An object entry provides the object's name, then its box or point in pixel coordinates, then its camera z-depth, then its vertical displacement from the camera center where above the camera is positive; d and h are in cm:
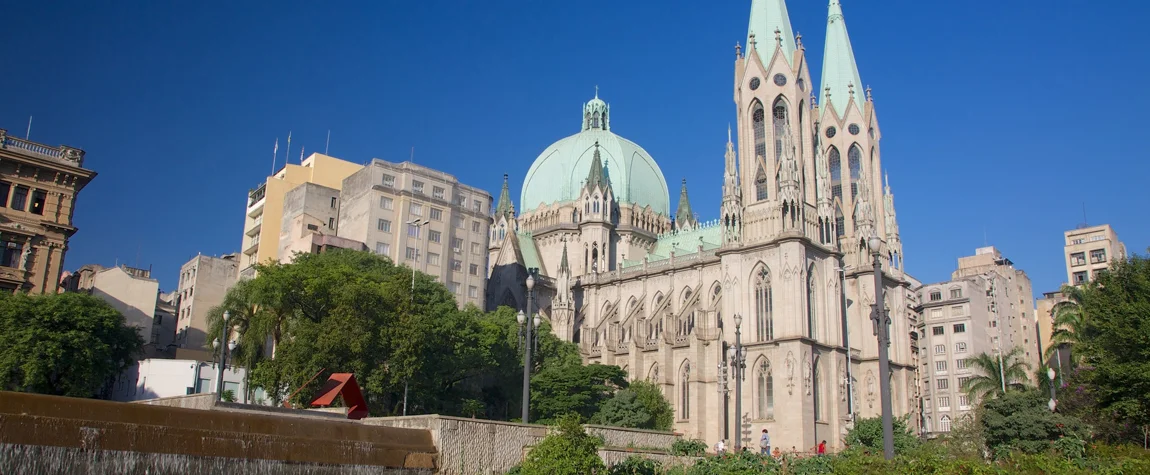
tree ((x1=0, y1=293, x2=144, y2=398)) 4609 +465
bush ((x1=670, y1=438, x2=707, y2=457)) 3519 +35
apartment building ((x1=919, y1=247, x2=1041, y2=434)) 10300 +1488
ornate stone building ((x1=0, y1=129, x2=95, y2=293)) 5081 +1191
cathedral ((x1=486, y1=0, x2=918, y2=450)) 6600 +1486
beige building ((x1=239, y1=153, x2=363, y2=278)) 8338 +2164
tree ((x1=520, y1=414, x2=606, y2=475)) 2548 +2
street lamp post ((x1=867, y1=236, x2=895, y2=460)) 2556 +302
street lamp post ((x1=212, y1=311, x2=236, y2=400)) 4188 +405
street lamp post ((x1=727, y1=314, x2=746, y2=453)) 4353 +471
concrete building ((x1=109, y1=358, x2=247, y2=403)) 5900 +380
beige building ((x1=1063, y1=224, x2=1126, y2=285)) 11000 +2466
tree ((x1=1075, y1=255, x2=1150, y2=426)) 4166 +571
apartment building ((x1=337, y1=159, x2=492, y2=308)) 7462 +1765
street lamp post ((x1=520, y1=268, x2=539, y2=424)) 3215 +313
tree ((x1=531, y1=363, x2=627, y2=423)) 6303 +423
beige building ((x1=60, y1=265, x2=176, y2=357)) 6944 +1068
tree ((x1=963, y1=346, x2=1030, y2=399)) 6862 +642
